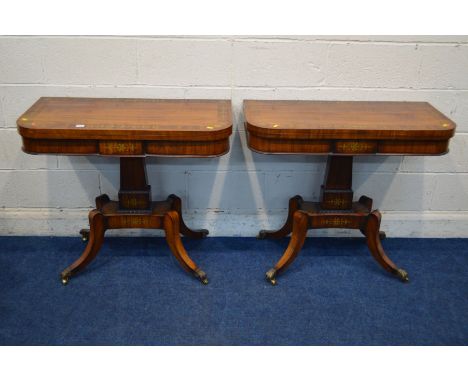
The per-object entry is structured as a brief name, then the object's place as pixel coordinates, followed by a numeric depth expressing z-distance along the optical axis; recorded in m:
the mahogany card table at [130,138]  2.04
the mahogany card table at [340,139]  2.09
